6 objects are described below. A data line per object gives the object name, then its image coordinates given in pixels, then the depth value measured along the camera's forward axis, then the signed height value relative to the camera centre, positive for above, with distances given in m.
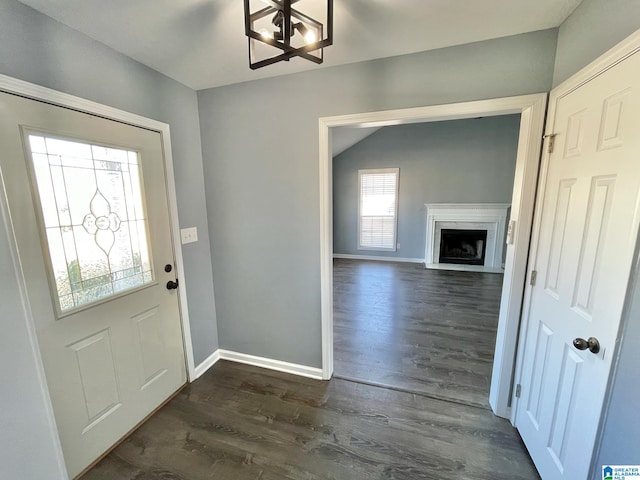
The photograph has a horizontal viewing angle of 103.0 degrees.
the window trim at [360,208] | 5.65 -0.19
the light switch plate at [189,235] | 2.00 -0.26
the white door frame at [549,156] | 0.92 +0.19
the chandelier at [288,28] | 0.85 +0.62
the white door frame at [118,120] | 1.13 +0.25
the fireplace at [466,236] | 5.06 -0.75
